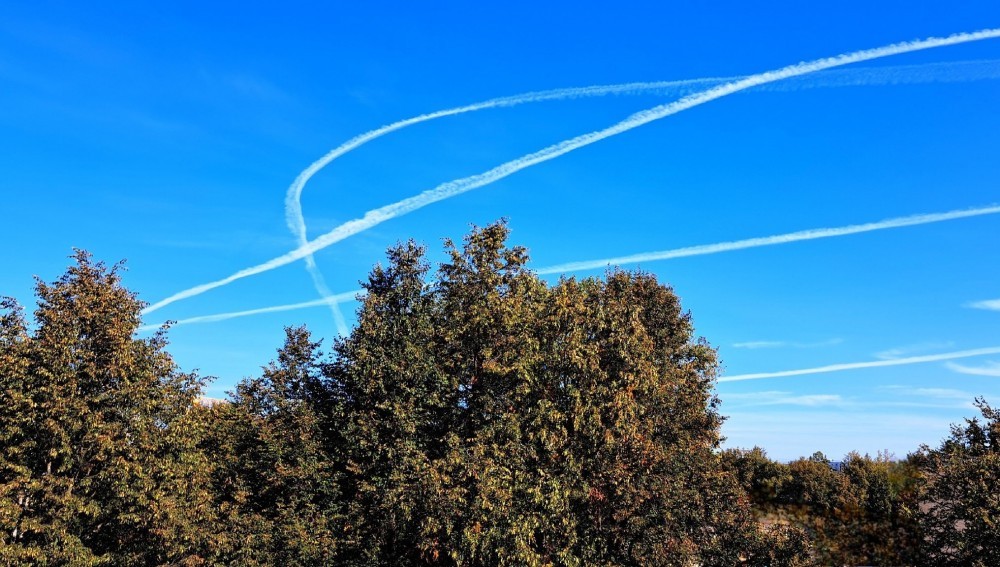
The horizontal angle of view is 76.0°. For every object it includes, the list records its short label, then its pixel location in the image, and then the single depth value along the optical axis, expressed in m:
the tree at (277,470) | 38.50
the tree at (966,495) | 25.97
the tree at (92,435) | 31.31
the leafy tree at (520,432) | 31.09
